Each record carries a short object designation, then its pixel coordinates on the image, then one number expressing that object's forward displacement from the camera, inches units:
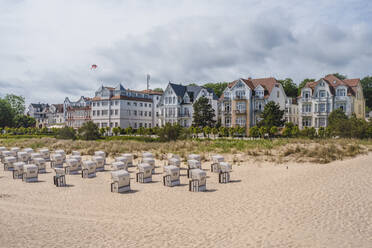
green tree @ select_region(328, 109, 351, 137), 1574.8
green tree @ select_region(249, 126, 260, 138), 1957.4
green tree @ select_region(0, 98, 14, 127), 3440.5
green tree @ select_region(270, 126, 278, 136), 1919.5
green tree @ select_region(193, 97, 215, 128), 2377.0
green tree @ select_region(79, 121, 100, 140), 2112.8
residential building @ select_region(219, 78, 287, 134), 2356.1
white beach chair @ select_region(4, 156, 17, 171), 1044.5
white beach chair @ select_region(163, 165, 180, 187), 737.0
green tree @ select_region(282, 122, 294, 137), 1894.7
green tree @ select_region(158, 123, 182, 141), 1803.6
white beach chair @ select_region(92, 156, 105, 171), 969.5
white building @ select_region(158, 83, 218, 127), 2669.8
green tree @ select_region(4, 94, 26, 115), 4124.0
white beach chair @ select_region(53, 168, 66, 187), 765.9
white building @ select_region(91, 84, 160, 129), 3038.9
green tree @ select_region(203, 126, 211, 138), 2166.6
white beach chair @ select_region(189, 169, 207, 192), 681.6
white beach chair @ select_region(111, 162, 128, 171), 850.1
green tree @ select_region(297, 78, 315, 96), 3318.4
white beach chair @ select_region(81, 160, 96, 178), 874.8
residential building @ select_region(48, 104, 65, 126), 4332.7
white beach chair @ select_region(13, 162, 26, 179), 880.7
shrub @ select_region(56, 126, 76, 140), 2189.3
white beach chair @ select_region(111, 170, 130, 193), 677.9
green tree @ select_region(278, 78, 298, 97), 3268.9
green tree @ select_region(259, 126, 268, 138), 1931.7
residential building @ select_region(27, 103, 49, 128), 4628.4
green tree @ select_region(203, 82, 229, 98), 3611.0
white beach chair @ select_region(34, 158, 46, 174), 972.6
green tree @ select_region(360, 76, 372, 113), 3651.6
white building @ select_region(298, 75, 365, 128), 2144.4
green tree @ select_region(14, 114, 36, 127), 3791.8
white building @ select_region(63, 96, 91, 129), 3453.2
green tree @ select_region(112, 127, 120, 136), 2633.6
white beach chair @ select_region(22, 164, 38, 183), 825.5
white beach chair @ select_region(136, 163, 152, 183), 784.8
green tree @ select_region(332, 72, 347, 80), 3518.7
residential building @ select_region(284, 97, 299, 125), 2539.4
